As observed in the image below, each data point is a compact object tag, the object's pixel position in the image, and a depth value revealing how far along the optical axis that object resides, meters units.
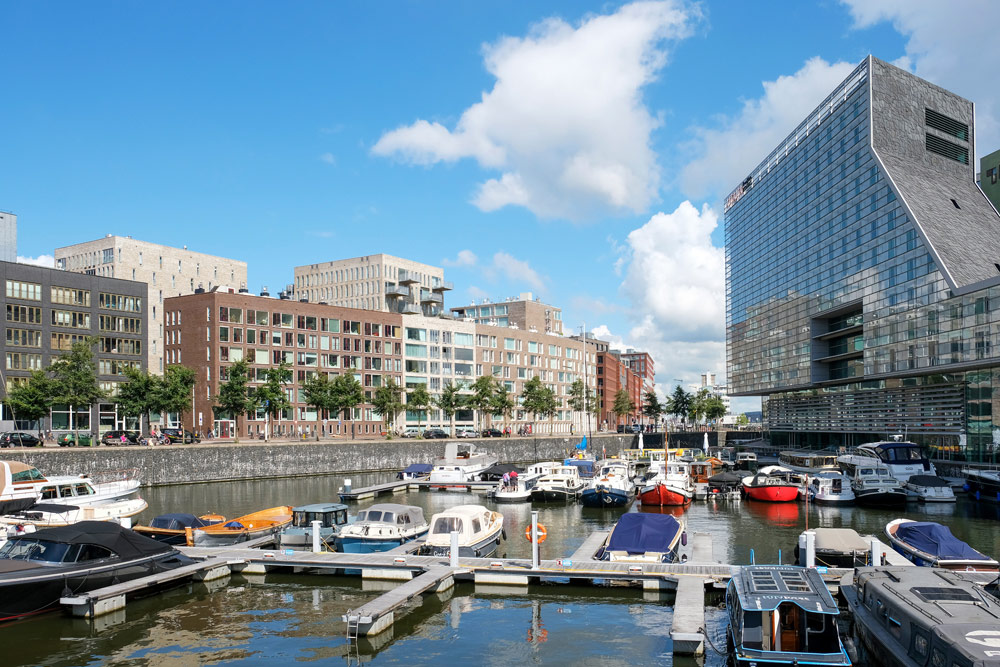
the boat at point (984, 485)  70.19
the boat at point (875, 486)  65.44
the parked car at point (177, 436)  99.93
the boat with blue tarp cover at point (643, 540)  36.16
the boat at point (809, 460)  90.38
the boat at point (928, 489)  66.38
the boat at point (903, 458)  72.81
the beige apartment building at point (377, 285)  176.88
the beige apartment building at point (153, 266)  149.62
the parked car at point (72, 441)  87.01
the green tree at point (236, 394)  102.81
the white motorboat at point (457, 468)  79.94
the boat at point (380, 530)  40.91
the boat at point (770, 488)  70.19
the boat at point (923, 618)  17.77
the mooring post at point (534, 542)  33.62
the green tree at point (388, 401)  129.50
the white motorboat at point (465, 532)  38.44
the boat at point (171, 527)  41.41
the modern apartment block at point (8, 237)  112.94
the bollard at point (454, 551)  34.12
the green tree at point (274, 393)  105.62
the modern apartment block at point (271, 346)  118.00
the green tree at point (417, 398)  135.62
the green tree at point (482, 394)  146.38
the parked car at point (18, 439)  84.50
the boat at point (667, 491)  64.38
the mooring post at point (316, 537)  38.47
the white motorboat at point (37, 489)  52.12
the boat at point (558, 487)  68.75
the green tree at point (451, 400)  143.50
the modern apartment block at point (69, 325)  104.44
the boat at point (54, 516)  43.53
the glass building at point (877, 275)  86.31
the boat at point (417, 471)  85.06
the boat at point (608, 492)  64.56
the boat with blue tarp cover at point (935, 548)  34.06
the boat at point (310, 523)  41.88
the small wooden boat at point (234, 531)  41.91
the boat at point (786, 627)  20.95
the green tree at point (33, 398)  84.78
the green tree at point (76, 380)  86.81
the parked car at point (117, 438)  92.65
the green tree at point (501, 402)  149.38
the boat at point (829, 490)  67.88
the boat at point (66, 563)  28.69
